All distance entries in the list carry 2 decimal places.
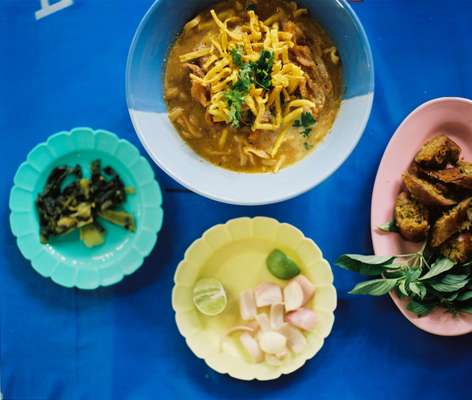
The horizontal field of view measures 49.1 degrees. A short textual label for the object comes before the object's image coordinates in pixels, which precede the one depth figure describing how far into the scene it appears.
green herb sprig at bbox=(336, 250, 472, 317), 0.40
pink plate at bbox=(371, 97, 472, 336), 0.42
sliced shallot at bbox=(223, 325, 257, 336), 0.44
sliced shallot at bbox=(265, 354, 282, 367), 0.44
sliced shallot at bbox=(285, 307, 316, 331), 0.43
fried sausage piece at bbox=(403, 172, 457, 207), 0.41
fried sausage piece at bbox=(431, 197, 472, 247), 0.40
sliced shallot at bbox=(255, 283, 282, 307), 0.44
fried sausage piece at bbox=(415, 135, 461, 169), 0.41
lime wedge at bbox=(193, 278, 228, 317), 0.43
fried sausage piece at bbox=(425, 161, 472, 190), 0.40
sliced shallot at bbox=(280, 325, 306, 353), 0.43
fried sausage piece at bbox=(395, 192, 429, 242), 0.41
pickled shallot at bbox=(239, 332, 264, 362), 0.43
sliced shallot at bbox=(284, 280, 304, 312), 0.43
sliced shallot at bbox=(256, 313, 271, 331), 0.44
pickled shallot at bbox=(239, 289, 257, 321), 0.44
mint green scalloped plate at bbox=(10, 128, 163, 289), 0.43
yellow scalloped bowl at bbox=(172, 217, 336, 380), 0.43
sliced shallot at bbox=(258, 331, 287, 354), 0.43
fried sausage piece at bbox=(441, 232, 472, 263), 0.41
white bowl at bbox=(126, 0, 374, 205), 0.36
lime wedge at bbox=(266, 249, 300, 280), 0.43
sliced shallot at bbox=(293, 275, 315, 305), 0.43
